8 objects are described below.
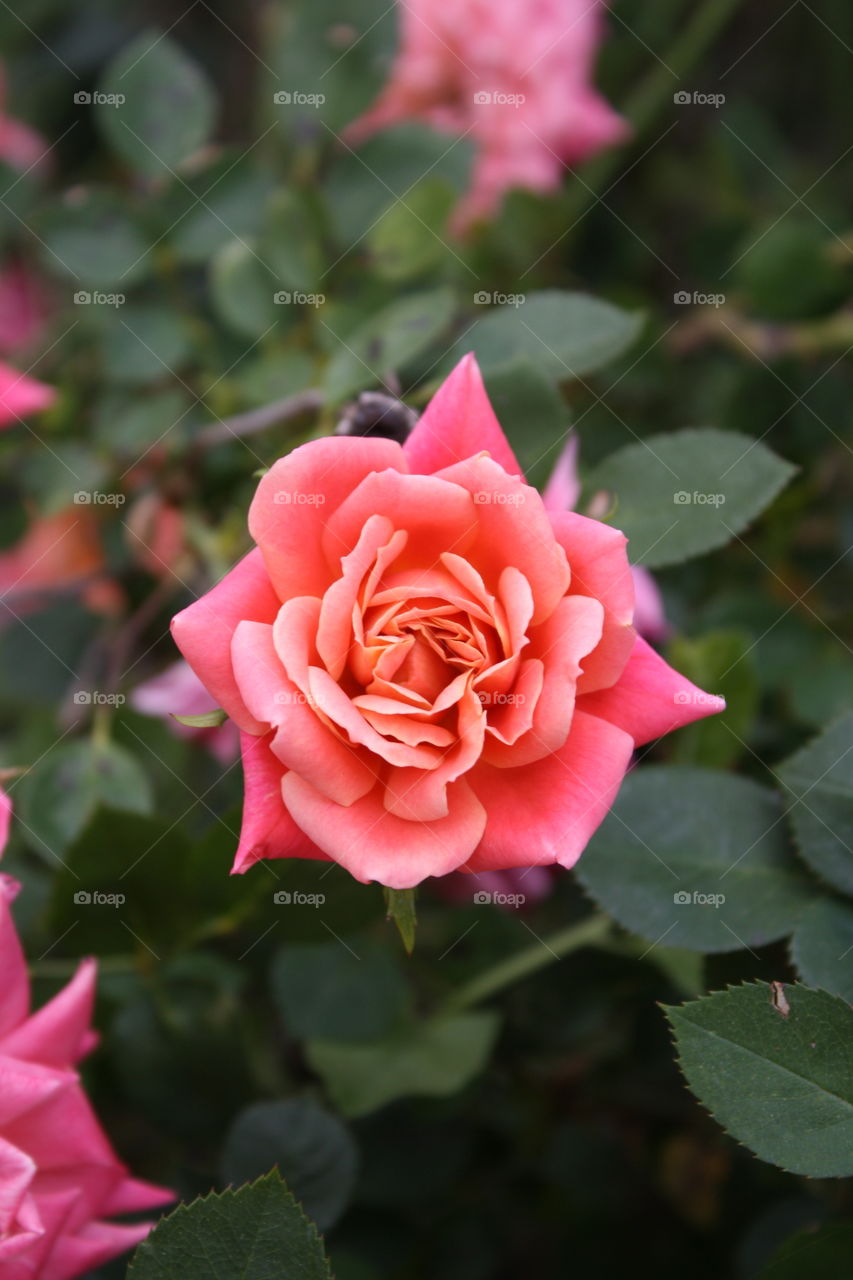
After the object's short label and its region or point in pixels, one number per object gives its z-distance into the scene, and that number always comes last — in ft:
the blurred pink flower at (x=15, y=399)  1.50
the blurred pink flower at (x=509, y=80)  1.86
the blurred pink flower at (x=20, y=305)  2.23
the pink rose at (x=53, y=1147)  1.20
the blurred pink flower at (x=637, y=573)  1.34
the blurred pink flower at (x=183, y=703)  1.57
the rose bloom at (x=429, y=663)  1.15
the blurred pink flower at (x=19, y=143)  2.10
